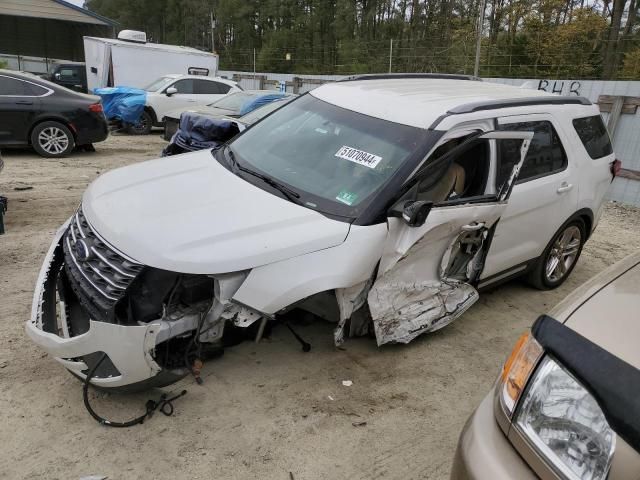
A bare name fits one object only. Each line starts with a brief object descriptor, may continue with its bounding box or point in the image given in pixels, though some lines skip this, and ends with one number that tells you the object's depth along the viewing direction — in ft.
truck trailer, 48.52
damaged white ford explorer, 8.39
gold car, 4.05
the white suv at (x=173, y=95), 40.47
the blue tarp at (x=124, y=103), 39.65
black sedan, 27.27
